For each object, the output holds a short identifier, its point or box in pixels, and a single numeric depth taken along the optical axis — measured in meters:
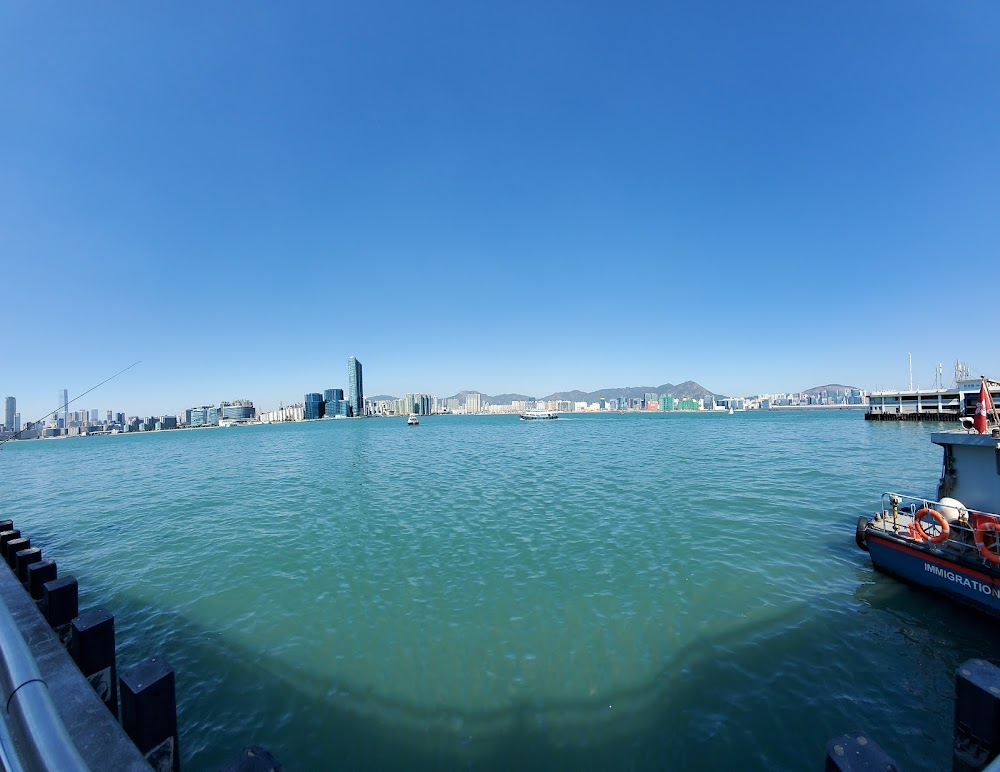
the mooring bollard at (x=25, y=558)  8.88
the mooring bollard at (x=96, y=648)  5.23
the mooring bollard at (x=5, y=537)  11.10
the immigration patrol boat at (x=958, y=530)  8.93
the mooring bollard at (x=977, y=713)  3.03
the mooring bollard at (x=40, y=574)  7.74
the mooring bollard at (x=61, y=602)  6.46
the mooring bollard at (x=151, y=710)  3.97
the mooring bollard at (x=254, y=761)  2.86
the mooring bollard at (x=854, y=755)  2.63
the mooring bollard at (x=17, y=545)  9.76
